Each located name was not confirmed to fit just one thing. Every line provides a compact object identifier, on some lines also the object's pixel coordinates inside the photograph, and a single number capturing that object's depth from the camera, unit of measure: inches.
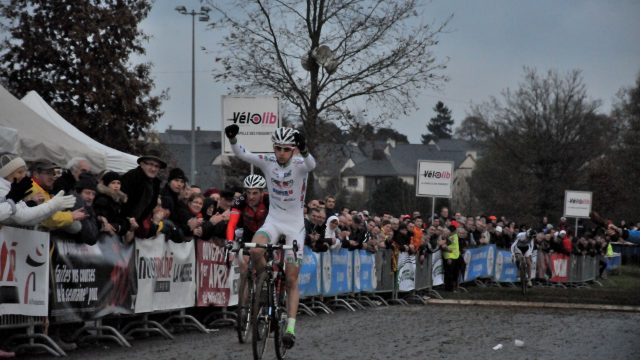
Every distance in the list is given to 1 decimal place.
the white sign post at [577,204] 1818.4
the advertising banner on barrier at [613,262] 2124.3
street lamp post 1889.8
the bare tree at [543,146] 3272.6
